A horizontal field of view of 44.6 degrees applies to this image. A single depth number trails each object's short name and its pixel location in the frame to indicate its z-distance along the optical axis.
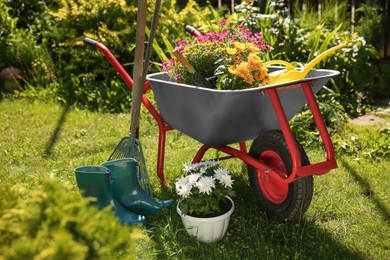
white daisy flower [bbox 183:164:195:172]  2.19
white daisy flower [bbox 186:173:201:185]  2.09
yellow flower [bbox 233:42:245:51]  2.16
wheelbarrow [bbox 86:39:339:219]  1.93
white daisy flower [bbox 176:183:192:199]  2.07
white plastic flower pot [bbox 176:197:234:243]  2.05
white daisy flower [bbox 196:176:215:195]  2.05
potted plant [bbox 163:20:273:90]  2.06
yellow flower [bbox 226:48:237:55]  2.11
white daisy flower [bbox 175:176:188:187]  2.12
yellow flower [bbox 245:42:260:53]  2.20
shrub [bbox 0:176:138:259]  0.98
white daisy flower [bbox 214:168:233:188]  2.12
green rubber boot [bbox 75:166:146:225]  2.10
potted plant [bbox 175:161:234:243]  2.06
